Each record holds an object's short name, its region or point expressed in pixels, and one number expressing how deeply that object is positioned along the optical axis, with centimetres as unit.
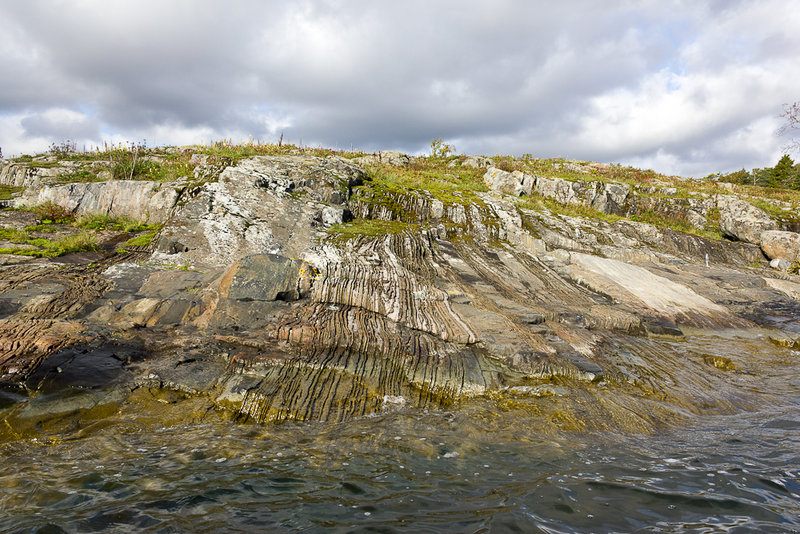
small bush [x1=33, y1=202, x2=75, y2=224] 1496
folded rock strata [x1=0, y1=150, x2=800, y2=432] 711
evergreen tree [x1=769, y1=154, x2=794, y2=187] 4688
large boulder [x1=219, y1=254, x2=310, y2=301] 963
